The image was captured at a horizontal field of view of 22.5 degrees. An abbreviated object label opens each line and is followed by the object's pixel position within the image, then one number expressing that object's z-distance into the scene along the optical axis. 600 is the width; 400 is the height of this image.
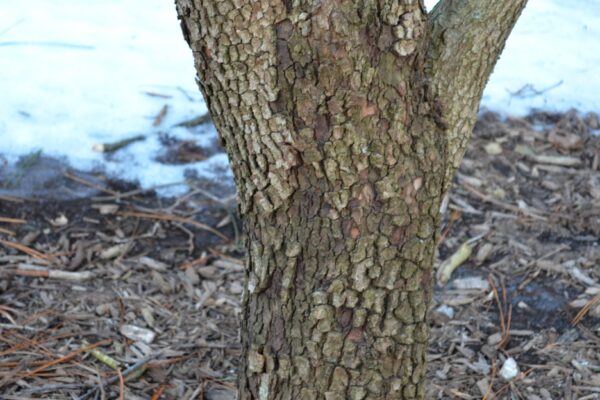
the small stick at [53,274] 5.25
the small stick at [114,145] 6.49
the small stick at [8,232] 5.60
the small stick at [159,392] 4.36
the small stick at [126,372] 4.31
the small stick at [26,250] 5.42
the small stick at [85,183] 6.06
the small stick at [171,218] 5.83
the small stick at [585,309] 4.94
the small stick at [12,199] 5.87
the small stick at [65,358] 4.45
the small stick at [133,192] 5.97
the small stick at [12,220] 5.69
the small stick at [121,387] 4.30
